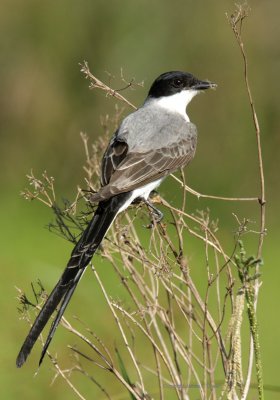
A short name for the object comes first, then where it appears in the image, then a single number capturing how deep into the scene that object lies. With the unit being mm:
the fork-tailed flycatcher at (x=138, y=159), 6176
